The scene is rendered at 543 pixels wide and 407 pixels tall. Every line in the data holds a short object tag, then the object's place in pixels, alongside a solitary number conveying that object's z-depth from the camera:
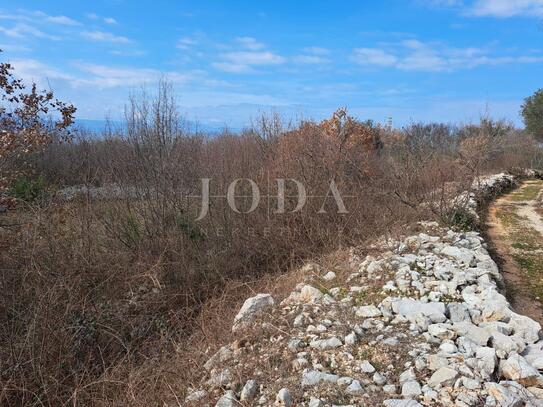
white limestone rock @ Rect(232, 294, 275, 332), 4.63
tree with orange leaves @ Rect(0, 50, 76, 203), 5.62
